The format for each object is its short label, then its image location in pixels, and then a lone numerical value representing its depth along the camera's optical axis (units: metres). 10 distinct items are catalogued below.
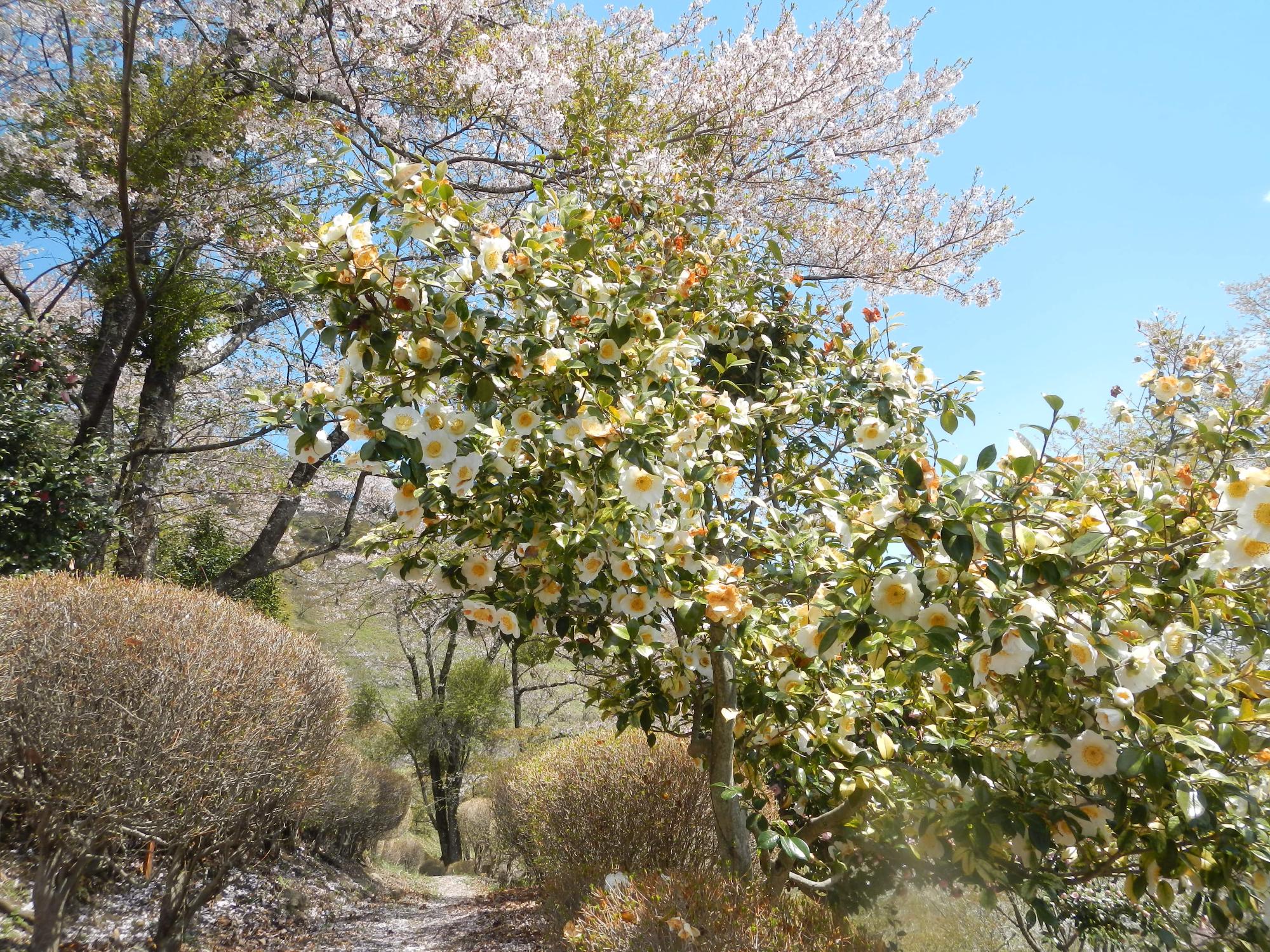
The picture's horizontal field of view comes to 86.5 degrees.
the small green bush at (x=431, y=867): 14.15
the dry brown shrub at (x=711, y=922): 1.91
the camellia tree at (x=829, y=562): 1.29
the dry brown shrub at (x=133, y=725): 3.19
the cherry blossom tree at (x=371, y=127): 4.88
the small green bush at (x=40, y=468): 4.75
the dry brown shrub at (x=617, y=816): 3.99
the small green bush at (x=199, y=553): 8.27
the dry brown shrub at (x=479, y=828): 11.44
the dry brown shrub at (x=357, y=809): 7.41
